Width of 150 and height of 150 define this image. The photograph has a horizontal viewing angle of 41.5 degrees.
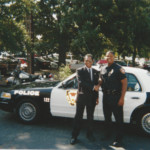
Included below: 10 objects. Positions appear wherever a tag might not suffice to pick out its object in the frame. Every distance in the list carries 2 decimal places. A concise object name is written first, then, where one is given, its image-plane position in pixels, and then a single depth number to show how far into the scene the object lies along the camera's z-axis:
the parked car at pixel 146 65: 27.88
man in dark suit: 3.82
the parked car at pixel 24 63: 18.76
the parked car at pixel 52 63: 22.69
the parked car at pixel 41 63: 20.46
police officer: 3.73
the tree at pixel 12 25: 9.72
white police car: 4.21
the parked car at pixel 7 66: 14.81
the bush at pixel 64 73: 10.77
